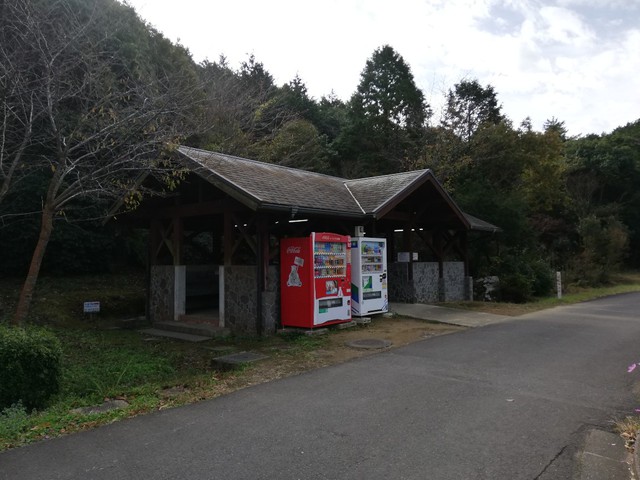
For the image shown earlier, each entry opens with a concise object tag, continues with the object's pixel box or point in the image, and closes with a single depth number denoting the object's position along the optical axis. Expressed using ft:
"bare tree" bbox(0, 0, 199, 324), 27.94
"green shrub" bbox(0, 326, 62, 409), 18.08
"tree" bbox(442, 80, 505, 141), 94.99
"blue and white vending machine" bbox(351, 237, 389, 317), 38.60
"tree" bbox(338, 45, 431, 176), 95.14
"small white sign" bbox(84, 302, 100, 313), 41.14
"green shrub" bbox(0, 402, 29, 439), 15.26
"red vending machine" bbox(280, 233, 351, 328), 33.37
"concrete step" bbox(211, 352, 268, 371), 25.08
